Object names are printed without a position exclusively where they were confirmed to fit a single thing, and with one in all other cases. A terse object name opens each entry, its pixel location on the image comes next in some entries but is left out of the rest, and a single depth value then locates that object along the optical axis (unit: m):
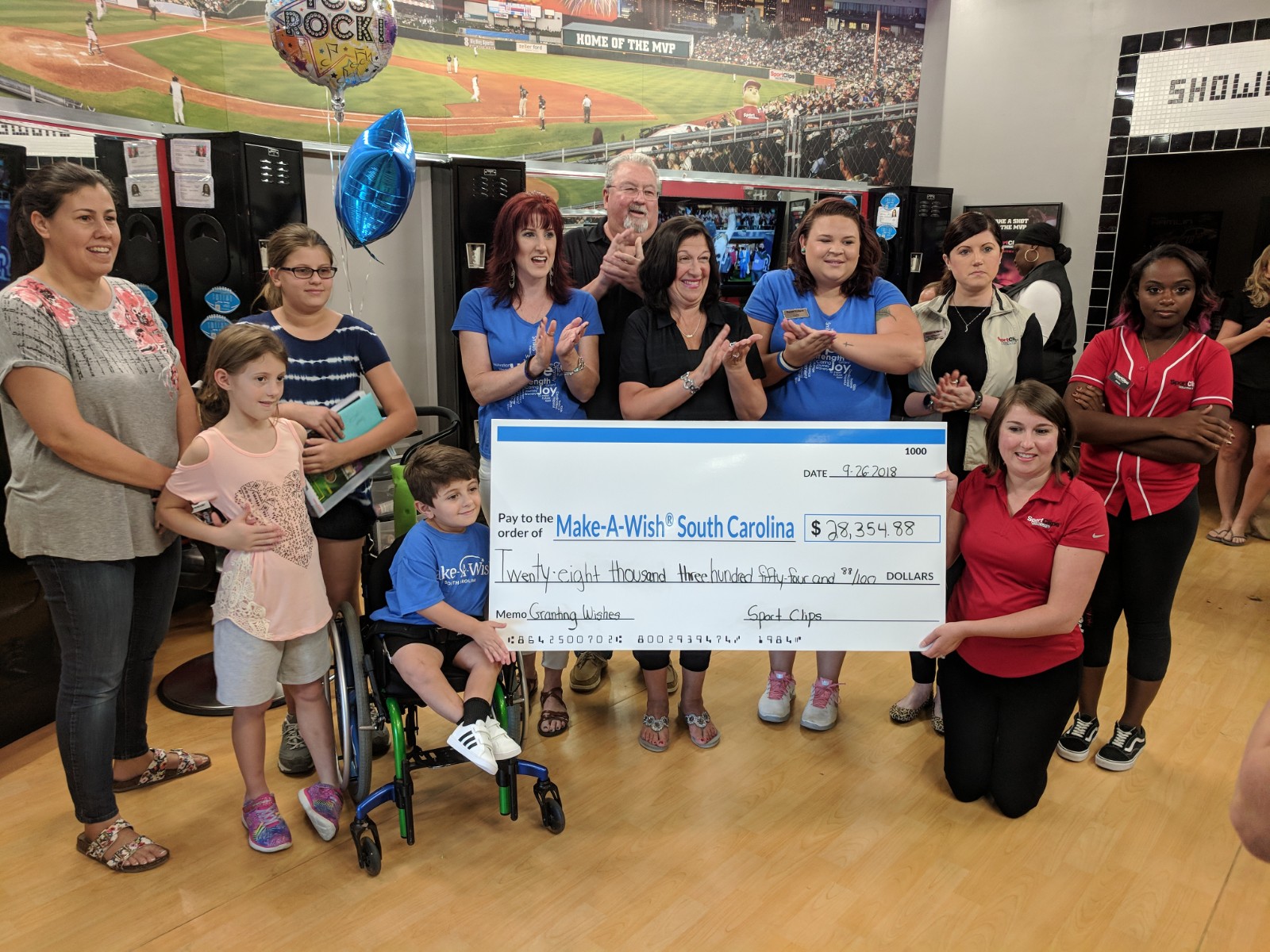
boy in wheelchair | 2.24
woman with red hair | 2.59
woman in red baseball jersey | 2.51
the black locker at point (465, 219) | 4.75
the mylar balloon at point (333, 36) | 3.02
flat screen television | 6.28
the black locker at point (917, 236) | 7.00
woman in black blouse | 2.58
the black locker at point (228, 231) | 3.59
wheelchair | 2.23
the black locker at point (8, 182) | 2.81
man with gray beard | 2.74
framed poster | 6.73
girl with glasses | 2.37
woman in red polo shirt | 2.36
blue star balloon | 3.15
